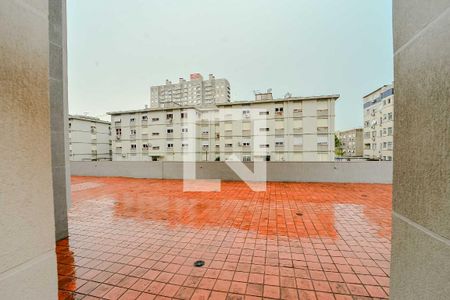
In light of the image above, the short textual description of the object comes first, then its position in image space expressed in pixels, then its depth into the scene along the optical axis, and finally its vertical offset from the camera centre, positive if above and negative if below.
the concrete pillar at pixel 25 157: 0.84 -0.04
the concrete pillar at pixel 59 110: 3.77 +0.74
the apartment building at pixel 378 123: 35.12 +4.37
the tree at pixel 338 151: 63.16 -1.51
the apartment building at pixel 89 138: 34.00 +1.74
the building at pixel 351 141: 64.94 +1.99
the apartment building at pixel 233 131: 26.78 +2.40
